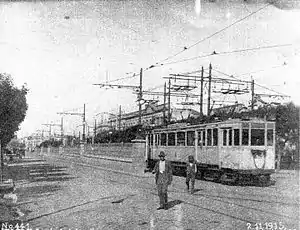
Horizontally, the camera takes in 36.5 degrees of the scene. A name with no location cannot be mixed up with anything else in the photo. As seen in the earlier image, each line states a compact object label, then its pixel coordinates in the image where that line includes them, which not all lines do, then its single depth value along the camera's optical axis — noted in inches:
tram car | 755.4
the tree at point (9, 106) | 909.2
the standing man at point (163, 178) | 458.3
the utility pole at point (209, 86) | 1075.5
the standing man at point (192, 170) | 611.2
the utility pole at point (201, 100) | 1097.4
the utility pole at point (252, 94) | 1198.9
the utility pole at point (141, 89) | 1186.8
